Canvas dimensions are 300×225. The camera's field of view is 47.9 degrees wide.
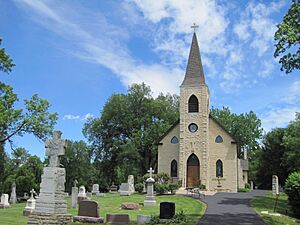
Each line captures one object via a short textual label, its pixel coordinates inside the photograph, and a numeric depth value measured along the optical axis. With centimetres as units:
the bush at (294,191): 2071
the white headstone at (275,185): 3161
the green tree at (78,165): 6050
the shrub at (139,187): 3188
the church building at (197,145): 3497
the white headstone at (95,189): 3452
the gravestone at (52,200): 1168
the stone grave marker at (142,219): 1468
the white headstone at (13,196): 3308
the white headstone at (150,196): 2208
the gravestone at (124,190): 3091
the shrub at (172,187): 2970
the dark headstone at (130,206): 2031
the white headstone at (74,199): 2129
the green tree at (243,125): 6038
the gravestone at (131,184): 3226
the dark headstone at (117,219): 1478
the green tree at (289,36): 1716
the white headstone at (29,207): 1805
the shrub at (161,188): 2942
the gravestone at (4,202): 2529
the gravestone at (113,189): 4278
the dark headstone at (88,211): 1508
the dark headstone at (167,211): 1517
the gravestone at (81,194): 2465
